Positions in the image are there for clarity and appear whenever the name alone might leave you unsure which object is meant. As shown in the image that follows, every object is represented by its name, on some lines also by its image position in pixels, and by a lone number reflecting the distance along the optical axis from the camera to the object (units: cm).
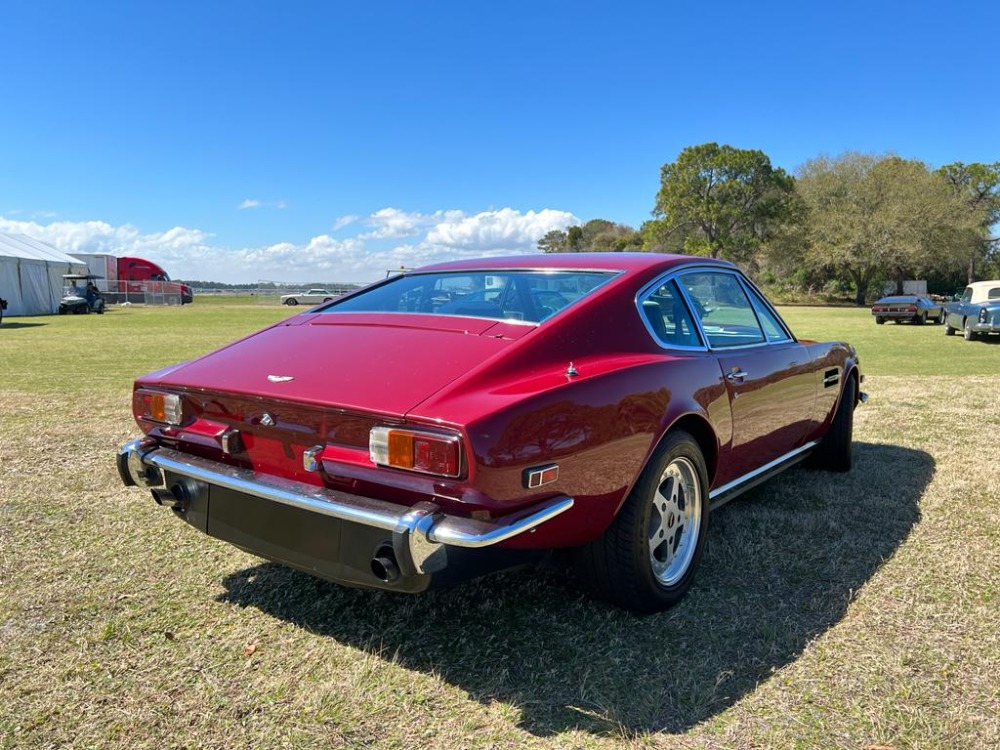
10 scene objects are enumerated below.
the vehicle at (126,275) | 4403
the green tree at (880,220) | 4019
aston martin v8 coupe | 207
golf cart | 2884
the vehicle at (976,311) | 1585
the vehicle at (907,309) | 2455
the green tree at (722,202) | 4653
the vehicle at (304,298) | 4958
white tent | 2559
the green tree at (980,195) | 4619
